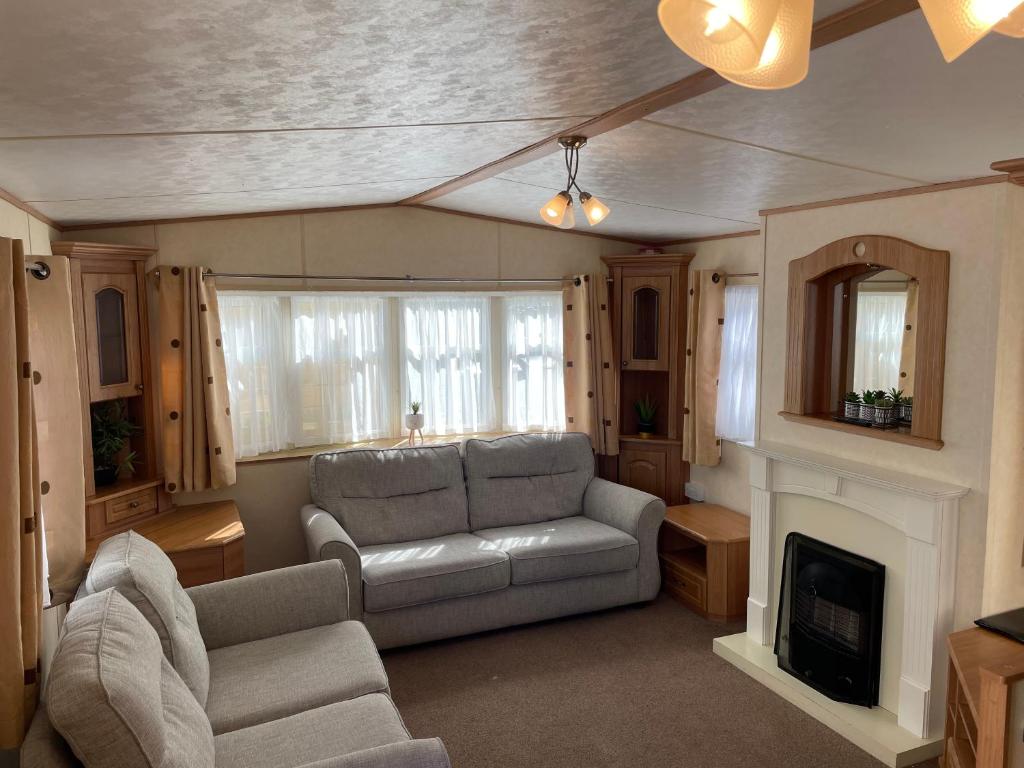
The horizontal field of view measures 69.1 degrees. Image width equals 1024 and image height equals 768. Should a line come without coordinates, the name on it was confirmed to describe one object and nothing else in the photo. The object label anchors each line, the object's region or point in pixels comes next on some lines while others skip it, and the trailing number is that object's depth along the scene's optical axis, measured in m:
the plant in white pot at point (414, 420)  5.03
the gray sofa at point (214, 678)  1.78
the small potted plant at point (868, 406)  3.29
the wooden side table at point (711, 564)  4.24
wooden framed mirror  2.96
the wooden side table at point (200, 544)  3.76
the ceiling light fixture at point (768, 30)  0.81
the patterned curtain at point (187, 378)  4.27
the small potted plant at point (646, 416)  5.36
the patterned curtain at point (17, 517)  1.99
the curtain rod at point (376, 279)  4.54
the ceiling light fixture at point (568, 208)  3.07
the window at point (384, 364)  4.67
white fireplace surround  2.89
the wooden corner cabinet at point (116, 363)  3.80
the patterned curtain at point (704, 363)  4.79
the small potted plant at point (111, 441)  4.01
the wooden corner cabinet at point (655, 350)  5.14
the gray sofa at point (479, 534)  3.92
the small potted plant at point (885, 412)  3.22
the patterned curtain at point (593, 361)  5.25
